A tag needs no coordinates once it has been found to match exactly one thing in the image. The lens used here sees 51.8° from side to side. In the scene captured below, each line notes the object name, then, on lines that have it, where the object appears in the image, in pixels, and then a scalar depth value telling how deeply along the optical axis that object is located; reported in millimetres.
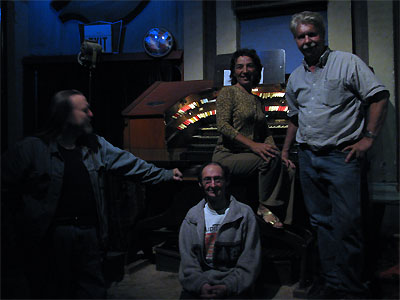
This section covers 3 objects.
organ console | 3895
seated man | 2486
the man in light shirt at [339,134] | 2506
